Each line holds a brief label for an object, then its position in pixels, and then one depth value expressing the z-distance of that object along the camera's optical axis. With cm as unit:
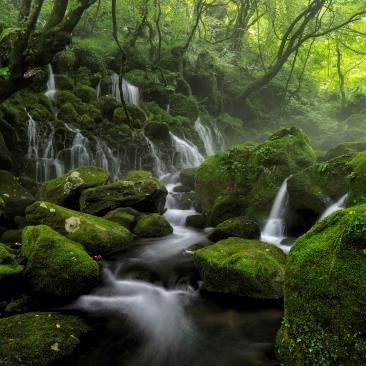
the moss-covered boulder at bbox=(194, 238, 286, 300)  537
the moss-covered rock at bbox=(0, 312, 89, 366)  371
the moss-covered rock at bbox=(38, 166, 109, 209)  948
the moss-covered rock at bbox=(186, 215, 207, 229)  966
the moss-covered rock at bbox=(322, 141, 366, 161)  1200
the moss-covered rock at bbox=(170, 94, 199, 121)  1861
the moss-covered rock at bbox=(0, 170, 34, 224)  915
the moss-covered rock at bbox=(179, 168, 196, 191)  1338
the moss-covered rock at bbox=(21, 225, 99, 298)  533
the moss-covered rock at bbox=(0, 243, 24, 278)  506
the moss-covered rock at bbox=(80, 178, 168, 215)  913
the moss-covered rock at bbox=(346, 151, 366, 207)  618
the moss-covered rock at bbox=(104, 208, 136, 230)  872
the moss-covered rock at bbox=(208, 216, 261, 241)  784
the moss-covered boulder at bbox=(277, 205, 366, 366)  294
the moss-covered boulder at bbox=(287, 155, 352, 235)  804
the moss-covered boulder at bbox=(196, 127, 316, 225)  922
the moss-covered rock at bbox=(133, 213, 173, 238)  852
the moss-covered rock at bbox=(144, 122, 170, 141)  1512
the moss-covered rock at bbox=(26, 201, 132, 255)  709
